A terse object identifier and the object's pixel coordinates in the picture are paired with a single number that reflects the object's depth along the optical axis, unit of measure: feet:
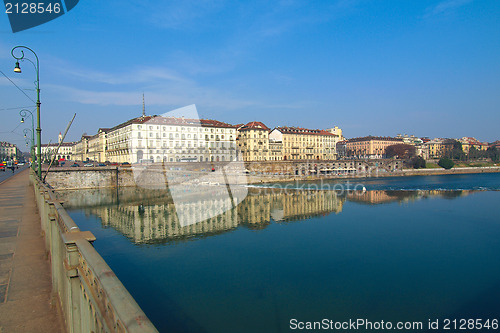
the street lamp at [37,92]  46.06
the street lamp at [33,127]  81.51
